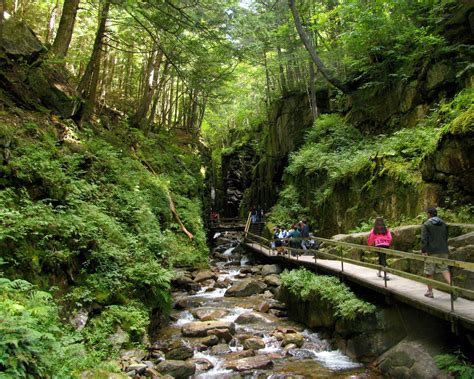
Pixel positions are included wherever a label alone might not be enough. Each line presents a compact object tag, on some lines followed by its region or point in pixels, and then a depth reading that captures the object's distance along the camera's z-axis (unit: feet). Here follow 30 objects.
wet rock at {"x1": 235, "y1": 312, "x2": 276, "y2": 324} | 35.29
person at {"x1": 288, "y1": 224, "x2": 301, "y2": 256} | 54.11
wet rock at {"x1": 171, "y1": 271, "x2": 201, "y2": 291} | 47.01
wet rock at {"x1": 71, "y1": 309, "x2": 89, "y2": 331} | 20.94
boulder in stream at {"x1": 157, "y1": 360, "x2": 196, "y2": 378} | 23.29
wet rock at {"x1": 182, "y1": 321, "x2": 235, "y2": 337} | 31.09
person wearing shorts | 21.97
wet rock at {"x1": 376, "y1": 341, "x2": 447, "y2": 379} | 20.00
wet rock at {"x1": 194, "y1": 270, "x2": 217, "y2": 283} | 50.94
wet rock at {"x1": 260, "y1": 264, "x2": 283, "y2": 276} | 56.34
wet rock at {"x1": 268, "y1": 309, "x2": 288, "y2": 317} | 37.88
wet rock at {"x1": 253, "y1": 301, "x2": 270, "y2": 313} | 39.12
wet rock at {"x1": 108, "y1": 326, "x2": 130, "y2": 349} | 22.10
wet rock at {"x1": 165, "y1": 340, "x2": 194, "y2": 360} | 26.48
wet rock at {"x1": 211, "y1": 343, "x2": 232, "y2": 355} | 28.20
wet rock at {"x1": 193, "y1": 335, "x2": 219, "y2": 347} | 29.32
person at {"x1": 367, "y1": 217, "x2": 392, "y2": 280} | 29.12
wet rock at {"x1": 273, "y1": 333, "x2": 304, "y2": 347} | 29.48
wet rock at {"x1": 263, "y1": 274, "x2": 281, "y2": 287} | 49.49
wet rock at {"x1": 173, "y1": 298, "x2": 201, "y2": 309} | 40.17
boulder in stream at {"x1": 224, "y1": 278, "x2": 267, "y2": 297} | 45.88
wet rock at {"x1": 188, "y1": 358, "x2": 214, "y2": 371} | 25.35
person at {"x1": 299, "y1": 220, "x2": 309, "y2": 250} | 51.57
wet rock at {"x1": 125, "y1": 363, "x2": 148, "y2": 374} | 20.98
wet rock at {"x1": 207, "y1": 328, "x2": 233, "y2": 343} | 30.48
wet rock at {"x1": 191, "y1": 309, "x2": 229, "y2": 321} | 36.09
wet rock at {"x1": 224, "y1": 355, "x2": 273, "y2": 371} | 25.17
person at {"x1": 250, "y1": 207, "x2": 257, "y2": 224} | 87.92
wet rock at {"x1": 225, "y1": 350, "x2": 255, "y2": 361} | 27.02
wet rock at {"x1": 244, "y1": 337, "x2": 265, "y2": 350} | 29.07
